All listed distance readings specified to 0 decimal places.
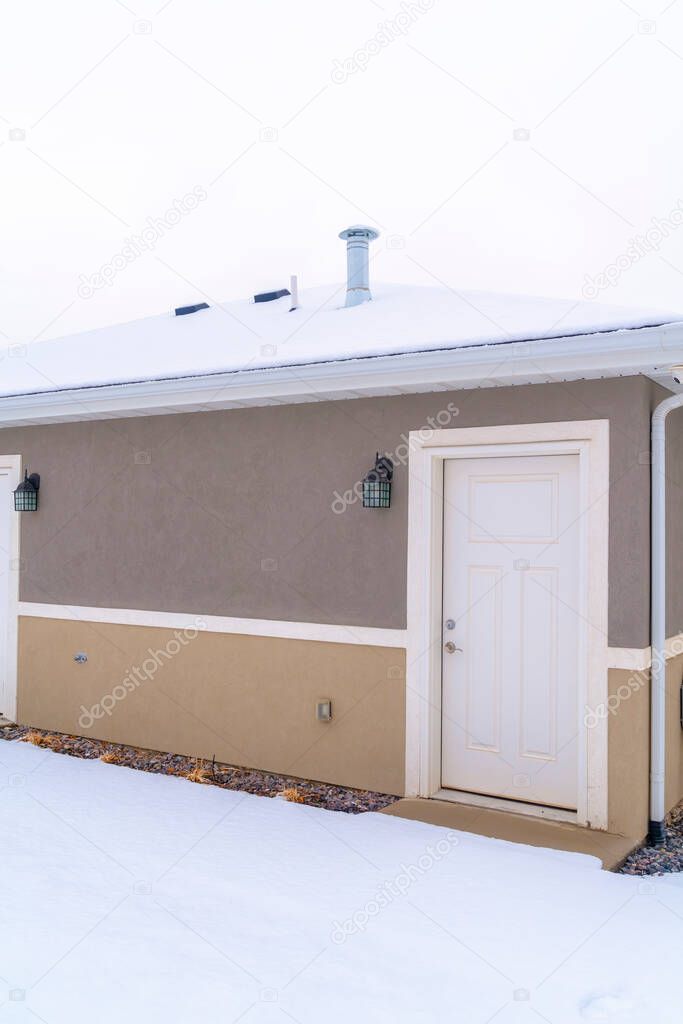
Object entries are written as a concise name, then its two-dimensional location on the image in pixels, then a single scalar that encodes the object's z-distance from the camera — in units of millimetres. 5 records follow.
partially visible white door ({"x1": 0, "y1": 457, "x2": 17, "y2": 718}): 8102
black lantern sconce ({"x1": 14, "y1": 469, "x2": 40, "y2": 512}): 7805
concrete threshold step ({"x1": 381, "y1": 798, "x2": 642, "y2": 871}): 4736
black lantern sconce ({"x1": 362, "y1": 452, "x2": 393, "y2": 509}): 5777
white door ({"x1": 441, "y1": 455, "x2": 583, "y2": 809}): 5320
